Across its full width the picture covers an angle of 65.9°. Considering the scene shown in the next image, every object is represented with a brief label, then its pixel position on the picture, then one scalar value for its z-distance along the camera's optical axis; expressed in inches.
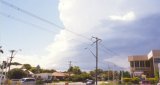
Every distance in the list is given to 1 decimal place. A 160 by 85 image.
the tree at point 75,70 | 2721.9
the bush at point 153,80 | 1412.9
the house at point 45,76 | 1919.2
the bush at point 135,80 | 1478.9
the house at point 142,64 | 1832.5
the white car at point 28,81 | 1203.1
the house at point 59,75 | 2203.9
